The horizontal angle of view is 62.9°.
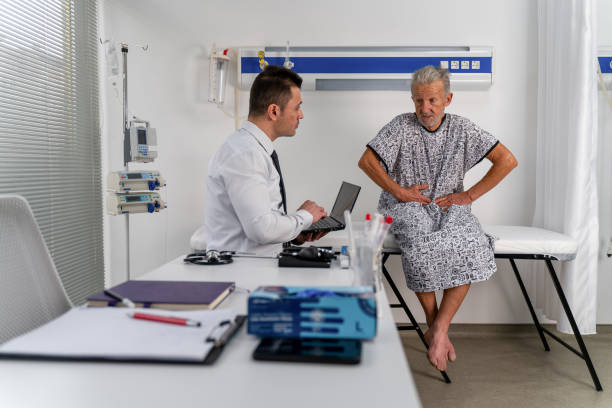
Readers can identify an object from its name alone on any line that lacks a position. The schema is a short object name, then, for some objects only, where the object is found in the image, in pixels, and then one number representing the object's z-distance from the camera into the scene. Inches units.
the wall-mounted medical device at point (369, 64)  119.6
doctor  63.0
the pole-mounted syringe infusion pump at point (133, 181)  103.7
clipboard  28.2
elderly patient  87.9
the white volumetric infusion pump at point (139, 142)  104.7
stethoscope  54.7
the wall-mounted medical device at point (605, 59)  119.0
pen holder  36.6
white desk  23.9
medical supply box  29.4
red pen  32.5
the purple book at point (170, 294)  37.0
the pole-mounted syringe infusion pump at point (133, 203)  103.7
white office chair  42.4
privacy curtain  103.9
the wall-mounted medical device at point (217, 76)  121.0
